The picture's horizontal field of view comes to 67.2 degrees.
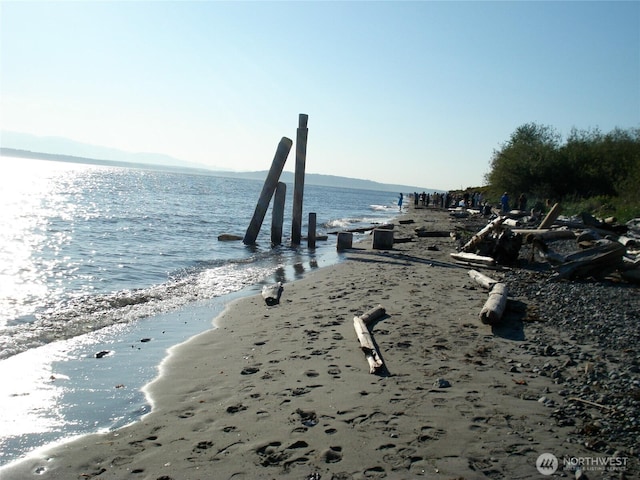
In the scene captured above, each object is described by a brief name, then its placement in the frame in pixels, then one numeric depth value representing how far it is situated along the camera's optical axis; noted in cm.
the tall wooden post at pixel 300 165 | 1847
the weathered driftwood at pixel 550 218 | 1809
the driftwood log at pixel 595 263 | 1015
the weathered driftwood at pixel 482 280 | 980
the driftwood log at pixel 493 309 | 708
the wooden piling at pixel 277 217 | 2008
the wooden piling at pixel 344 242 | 1811
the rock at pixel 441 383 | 499
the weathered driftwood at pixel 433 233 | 2170
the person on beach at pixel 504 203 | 3259
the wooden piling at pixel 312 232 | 1914
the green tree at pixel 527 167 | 3894
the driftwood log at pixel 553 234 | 1583
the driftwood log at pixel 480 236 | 1427
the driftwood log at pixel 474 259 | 1290
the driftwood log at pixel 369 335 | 555
